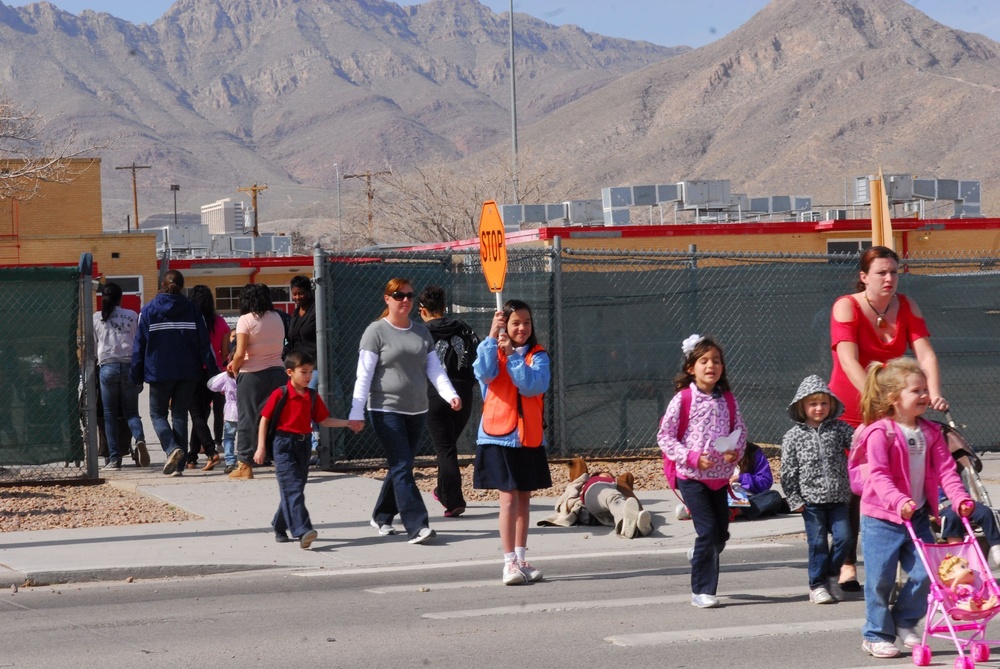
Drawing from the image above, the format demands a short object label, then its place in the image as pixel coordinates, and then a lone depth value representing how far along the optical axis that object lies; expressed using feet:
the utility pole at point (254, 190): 253.44
